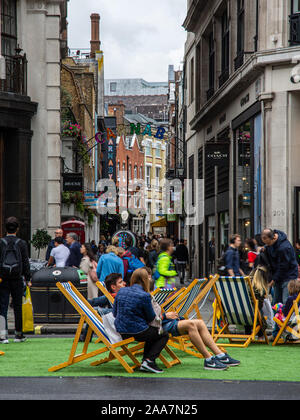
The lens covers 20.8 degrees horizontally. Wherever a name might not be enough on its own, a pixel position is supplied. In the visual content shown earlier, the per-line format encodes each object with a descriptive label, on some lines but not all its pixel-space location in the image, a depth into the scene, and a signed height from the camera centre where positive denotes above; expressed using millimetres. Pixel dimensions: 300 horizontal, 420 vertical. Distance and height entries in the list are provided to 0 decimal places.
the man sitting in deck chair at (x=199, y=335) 9484 -1397
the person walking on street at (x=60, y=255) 17812 -862
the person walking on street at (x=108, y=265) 14141 -861
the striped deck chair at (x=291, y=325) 11781 -1607
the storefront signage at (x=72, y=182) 29031 +1188
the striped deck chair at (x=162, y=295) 12078 -1177
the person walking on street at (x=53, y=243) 18594 -673
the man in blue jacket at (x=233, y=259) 16125 -865
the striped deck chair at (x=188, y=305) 10961 -1284
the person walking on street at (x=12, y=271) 12391 -841
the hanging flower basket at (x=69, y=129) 36050 +3827
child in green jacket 14921 -947
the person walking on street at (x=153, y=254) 24094 -1158
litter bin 15664 -1623
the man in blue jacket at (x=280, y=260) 13328 -732
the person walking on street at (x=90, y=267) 14931 -975
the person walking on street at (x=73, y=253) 17891 -822
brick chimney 72581 +16576
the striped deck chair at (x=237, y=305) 11898 -1324
